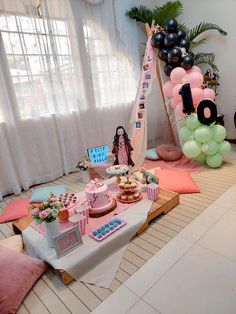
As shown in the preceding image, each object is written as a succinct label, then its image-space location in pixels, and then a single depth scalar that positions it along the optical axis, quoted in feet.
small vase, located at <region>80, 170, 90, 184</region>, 10.05
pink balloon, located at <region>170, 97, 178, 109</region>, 10.39
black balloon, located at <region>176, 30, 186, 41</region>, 9.97
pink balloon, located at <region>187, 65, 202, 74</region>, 10.07
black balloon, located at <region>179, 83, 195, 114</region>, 9.55
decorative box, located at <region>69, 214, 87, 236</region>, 5.70
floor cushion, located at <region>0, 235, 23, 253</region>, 5.91
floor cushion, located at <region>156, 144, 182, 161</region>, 11.10
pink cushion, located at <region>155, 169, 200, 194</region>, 8.23
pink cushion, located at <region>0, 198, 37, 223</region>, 7.75
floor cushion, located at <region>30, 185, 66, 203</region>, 8.64
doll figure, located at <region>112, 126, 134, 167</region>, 9.34
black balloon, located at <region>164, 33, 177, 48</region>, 9.70
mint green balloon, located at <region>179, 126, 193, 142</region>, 10.05
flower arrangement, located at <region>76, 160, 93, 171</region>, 9.80
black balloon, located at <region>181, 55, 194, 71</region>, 9.79
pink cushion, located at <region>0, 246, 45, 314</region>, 4.39
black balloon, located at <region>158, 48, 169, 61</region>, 10.05
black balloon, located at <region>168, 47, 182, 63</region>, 9.71
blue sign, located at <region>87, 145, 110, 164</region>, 9.97
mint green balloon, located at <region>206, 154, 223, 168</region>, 9.82
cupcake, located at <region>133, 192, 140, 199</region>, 7.07
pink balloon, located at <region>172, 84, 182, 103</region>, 9.93
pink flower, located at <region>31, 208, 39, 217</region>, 5.26
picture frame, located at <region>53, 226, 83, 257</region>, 5.06
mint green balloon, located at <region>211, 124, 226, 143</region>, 9.54
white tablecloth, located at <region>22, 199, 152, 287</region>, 4.96
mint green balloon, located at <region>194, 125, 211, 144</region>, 9.33
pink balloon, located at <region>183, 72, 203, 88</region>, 9.77
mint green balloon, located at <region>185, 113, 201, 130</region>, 9.61
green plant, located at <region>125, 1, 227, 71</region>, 11.88
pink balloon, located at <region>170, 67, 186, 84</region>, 9.79
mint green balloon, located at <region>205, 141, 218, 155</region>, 9.56
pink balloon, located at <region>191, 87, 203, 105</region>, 9.73
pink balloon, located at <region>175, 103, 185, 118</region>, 10.03
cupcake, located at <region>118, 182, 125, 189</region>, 7.10
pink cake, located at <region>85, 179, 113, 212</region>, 6.51
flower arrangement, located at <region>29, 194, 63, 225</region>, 5.12
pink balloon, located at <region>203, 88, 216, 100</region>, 9.96
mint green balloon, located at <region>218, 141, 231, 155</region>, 9.73
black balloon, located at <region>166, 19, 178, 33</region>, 9.86
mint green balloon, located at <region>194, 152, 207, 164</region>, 10.23
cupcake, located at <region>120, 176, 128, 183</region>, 7.25
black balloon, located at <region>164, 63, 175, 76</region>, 10.29
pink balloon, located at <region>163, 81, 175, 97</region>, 10.49
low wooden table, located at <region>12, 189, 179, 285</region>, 6.38
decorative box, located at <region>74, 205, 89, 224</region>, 6.07
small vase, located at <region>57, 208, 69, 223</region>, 5.93
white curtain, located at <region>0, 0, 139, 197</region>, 9.16
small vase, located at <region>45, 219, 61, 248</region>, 5.23
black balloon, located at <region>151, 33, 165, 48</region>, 10.02
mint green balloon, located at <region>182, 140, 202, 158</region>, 9.64
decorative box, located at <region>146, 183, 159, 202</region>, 6.91
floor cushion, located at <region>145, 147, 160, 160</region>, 11.63
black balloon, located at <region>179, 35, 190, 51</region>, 10.03
